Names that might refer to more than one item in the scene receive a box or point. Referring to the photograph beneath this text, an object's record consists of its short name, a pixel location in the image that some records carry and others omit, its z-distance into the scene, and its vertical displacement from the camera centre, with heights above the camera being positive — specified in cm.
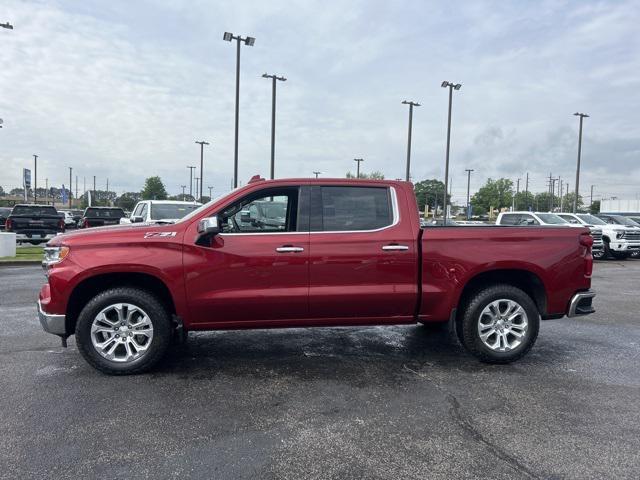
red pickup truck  461 -59
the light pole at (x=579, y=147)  3642 +562
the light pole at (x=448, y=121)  3042 +601
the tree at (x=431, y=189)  11541 +752
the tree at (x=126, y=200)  11038 +148
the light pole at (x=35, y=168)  6362 +460
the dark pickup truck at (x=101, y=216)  2183 -46
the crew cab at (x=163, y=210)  1119 -4
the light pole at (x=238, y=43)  2236 +766
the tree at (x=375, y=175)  10044 +844
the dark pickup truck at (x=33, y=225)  1734 -76
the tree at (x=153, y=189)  7994 +308
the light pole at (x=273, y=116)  2539 +496
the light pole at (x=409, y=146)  3075 +439
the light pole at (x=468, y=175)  6878 +611
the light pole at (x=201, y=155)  4584 +507
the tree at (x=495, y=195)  11694 +597
